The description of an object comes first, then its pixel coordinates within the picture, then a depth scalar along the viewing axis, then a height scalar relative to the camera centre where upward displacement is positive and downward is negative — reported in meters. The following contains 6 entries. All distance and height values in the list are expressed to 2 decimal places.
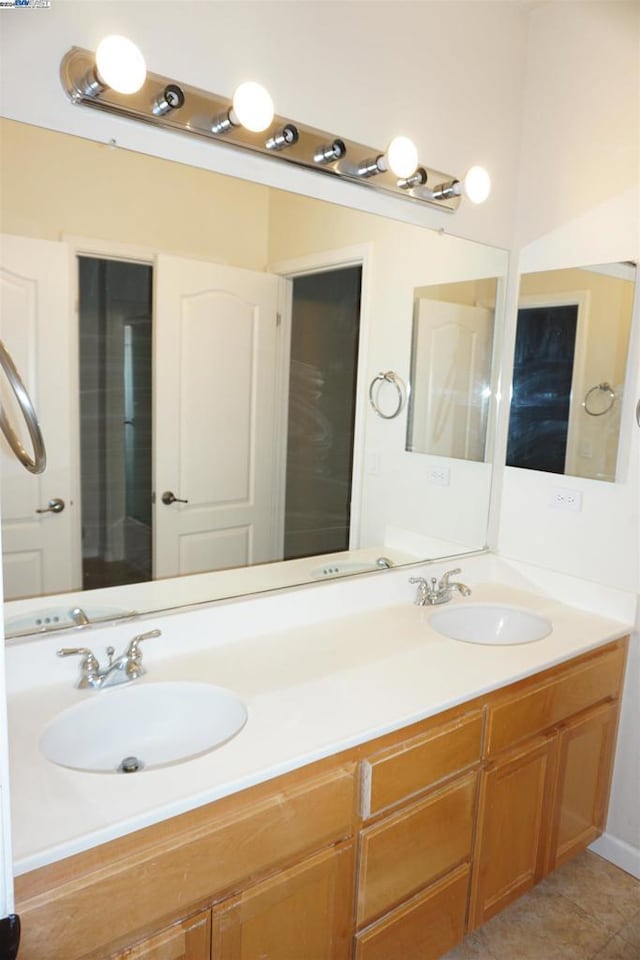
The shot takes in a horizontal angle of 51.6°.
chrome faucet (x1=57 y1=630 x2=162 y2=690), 1.48 -0.63
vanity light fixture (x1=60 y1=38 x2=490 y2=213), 1.39 +0.65
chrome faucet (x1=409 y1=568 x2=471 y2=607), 2.17 -0.61
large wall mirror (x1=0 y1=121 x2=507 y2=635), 1.49 +0.04
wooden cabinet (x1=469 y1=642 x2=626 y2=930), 1.75 -1.05
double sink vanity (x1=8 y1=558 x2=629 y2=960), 1.10 -0.77
